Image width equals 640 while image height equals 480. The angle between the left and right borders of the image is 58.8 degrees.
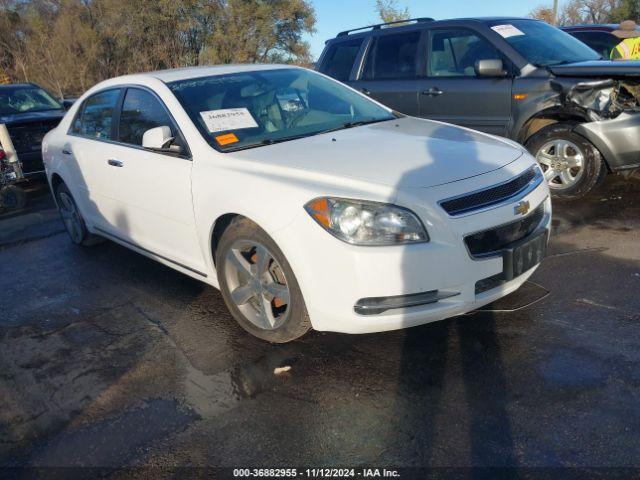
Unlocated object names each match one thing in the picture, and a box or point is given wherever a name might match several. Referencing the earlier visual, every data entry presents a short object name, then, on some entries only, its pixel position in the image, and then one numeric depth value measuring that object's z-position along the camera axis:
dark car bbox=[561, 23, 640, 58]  8.49
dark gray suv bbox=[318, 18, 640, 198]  5.29
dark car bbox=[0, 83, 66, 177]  8.59
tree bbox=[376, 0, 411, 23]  16.99
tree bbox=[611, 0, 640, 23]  29.89
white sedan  2.81
